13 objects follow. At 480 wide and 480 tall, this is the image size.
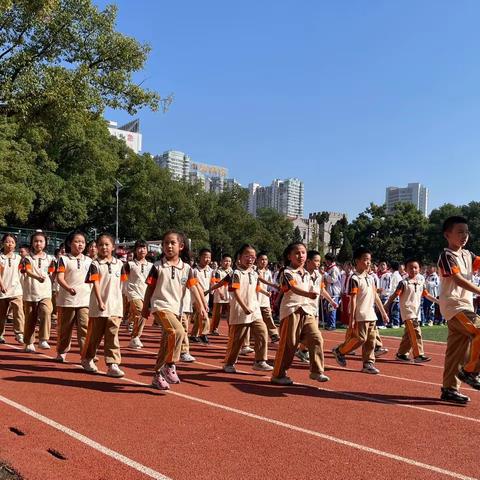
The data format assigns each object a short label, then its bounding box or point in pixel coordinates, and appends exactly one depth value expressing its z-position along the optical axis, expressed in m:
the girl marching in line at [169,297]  6.68
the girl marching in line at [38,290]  9.93
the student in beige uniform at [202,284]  12.15
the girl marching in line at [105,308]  7.61
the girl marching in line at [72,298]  8.58
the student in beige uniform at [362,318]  8.93
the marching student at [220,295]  12.78
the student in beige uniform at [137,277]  11.58
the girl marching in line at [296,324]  7.35
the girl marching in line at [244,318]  8.36
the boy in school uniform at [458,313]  6.50
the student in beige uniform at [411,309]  10.11
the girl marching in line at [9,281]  10.59
